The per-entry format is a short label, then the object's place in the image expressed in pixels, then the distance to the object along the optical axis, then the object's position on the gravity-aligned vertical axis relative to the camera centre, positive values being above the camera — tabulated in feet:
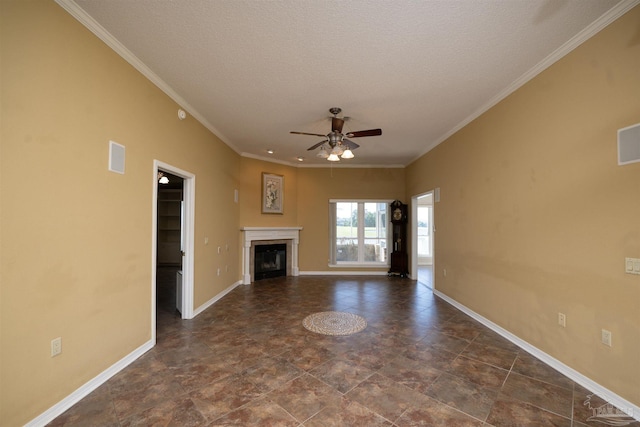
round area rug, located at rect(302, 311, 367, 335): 10.81 -4.54
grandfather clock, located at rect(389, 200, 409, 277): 21.33 -1.54
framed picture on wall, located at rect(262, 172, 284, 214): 20.08 +2.36
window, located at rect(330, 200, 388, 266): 22.66 -0.91
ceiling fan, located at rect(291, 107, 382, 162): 11.05 +3.58
